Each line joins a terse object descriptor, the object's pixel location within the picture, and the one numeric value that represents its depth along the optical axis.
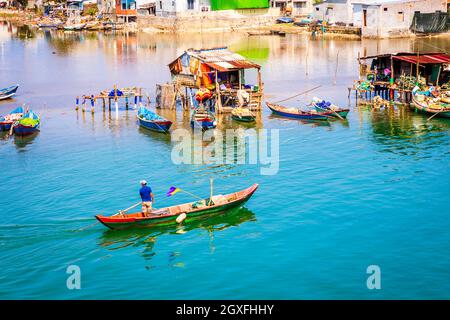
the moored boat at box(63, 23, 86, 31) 131.88
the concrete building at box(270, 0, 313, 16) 117.25
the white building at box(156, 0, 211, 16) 113.31
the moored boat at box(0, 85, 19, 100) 60.84
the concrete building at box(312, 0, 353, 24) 100.88
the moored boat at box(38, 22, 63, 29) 138.88
